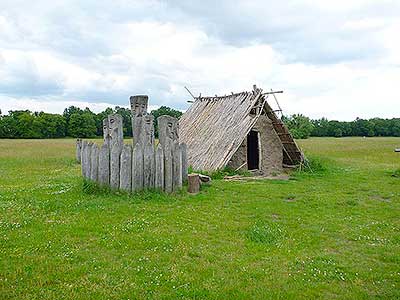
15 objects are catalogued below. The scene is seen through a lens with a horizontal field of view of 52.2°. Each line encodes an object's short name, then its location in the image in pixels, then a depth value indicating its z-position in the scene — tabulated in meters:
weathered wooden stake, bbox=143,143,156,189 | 12.10
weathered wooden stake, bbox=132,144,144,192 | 11.97
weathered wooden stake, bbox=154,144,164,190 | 12.16
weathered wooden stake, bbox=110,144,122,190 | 12.11
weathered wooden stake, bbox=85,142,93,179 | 13.32
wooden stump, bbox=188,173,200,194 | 13.00
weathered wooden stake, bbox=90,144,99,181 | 12.66
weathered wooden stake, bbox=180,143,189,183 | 13.34
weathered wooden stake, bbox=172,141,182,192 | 12.53
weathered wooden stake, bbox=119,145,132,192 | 11.95
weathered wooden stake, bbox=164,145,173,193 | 12.30
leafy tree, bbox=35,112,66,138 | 80.88
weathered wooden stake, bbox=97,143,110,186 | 12.33
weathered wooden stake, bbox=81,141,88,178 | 13.68
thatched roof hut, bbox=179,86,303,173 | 17.36
